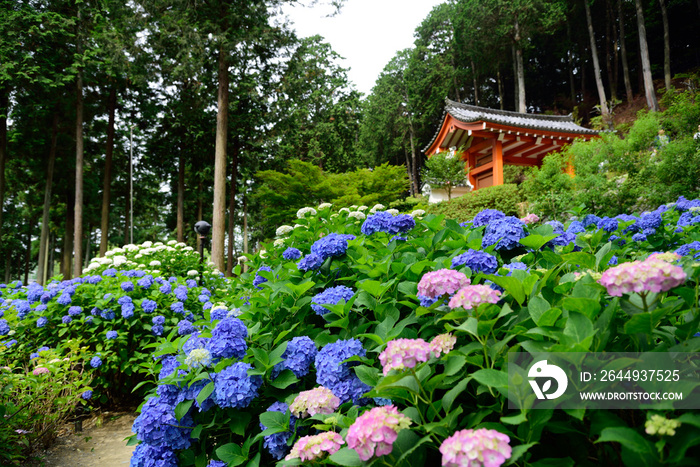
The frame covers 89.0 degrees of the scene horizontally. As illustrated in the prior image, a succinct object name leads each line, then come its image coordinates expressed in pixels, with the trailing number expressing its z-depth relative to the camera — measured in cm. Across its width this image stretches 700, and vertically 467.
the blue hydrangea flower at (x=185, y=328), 229
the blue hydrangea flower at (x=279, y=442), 109
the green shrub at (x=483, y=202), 899
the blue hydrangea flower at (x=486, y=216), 171
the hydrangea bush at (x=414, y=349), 75
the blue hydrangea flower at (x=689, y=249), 177
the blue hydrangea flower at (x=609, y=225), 235
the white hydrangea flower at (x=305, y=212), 257
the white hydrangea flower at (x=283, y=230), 252
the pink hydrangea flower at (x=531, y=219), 188
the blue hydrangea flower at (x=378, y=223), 187
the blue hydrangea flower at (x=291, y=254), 191
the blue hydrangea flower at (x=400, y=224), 184
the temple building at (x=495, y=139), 1262
